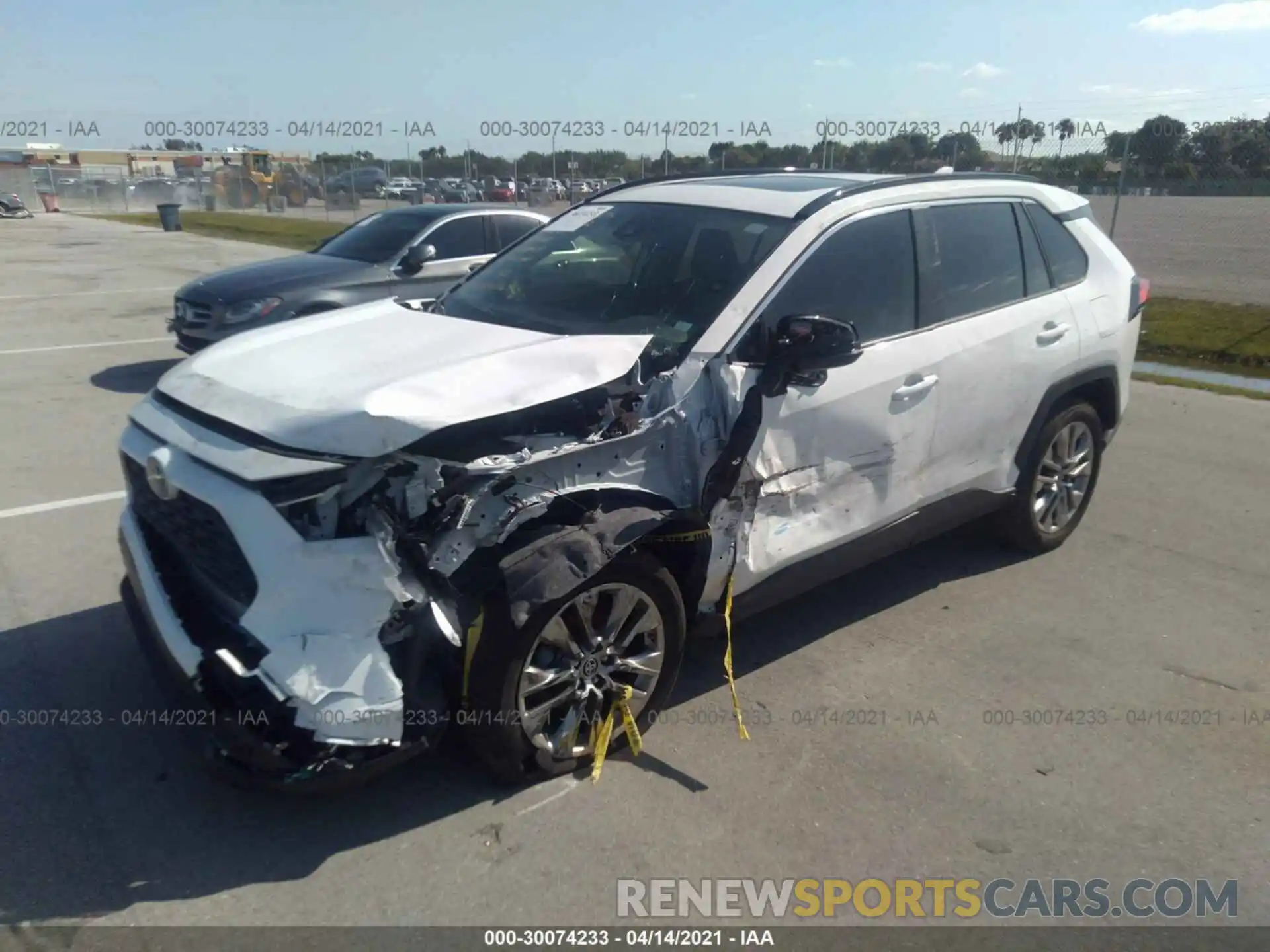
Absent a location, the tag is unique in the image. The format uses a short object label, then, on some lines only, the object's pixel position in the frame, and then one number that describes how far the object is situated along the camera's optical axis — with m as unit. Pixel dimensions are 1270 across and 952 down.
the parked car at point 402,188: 38.75
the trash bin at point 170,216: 29.91
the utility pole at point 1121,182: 14.57
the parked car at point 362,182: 40.00
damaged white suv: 2.92
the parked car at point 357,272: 9.02
